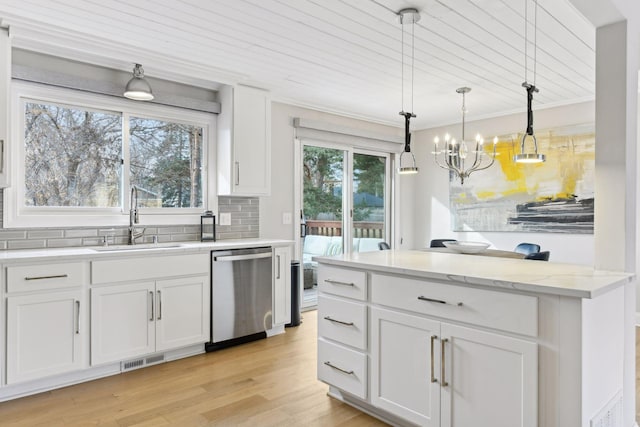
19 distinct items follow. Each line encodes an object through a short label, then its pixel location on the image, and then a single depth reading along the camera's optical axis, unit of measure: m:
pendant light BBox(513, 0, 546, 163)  2.18
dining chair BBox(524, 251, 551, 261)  3.34
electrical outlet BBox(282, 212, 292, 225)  4.61
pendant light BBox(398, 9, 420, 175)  2.55
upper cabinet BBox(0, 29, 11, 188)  2.74
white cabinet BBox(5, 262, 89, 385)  2.58
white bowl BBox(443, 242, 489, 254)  3.58
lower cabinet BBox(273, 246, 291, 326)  3.94
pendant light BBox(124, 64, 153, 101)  3.37
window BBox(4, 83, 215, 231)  3.13
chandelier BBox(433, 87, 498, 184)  3.62
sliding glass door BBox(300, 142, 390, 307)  4.93
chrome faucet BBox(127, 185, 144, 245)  3.51
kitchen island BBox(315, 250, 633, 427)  1.64
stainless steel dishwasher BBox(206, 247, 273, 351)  3.51
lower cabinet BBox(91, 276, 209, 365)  2.91
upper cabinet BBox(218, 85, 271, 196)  3.94
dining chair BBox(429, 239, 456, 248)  4.80
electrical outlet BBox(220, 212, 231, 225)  4.14
